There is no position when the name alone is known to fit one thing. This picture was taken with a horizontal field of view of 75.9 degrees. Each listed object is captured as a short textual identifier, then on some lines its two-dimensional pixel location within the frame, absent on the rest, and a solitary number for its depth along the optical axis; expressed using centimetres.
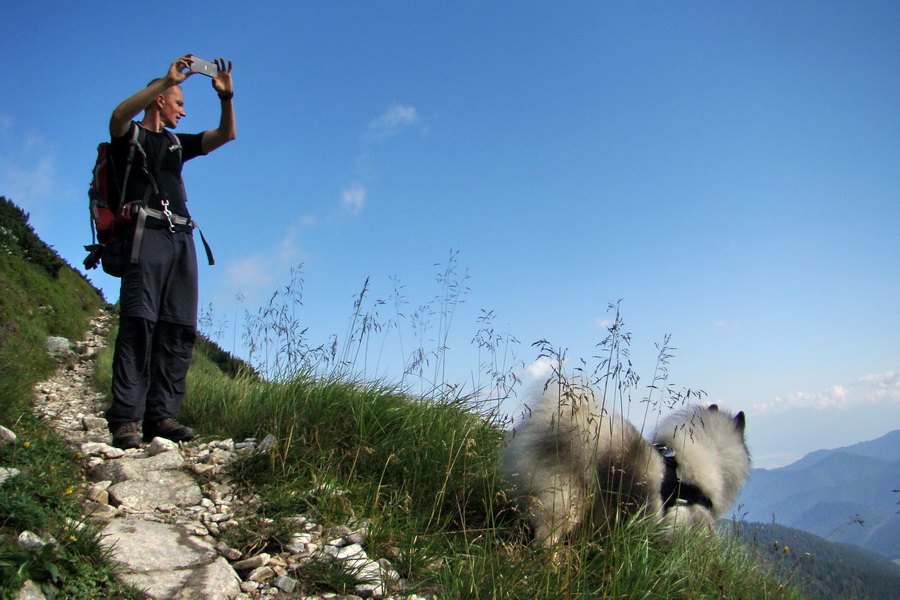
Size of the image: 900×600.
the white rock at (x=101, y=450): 435
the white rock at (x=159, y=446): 445
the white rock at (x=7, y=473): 328
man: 454
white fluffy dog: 349
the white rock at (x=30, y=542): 264
